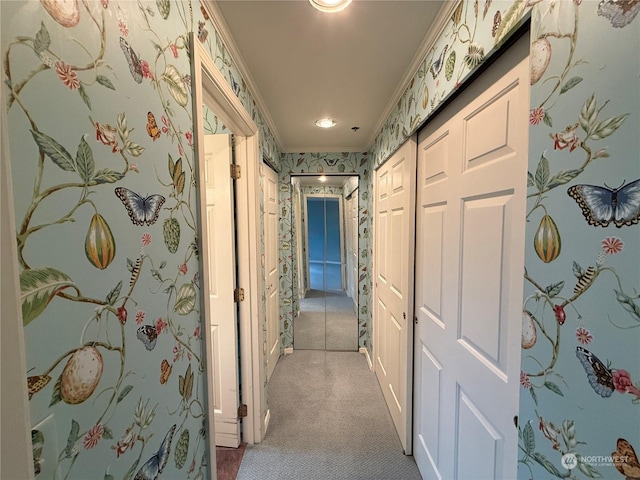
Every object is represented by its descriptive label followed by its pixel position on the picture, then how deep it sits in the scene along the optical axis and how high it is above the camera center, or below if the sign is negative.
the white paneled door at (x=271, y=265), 2.28 -0.34
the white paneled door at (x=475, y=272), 0.78 -0.17
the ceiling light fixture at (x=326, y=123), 2.07 +0.88
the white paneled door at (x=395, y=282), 1.60 -0.41
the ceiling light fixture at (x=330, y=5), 0.94 +0.83
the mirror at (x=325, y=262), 3.08 -0.42
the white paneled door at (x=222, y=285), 1.59 -0.36
